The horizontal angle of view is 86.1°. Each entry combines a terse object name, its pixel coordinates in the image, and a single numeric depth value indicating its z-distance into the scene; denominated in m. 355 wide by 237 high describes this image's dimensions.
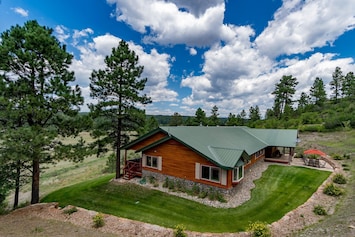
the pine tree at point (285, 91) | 48.94
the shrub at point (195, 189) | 13.02
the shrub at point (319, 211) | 9.73
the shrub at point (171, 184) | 13.97
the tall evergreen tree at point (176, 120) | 58.72
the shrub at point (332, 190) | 12.02
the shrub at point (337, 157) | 21.01
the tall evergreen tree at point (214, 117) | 57.44
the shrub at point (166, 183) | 14.30
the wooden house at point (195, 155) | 12.57
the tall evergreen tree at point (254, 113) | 62.45
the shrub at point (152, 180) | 15.18
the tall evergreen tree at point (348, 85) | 51.88
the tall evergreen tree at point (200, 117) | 51.22
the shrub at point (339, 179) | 13.98
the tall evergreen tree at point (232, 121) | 53.52
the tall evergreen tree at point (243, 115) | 64.62
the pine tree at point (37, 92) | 10.36
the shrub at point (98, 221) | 9.16
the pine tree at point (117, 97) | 15.51
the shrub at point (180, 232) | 8.01
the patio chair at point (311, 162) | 18.97
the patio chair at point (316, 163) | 18.75
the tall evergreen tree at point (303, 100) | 63.09
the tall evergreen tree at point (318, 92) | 54.78
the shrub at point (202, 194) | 12.39
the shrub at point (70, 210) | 10.75
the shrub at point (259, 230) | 7.70
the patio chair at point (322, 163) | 18.56
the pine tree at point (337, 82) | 57.62
